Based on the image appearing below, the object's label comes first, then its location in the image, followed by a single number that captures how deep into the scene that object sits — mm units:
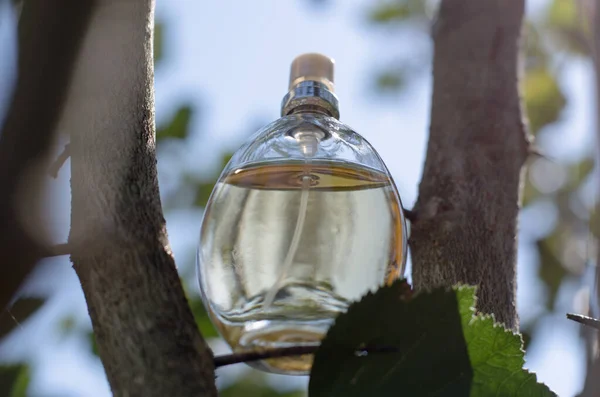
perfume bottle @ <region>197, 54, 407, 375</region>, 307
